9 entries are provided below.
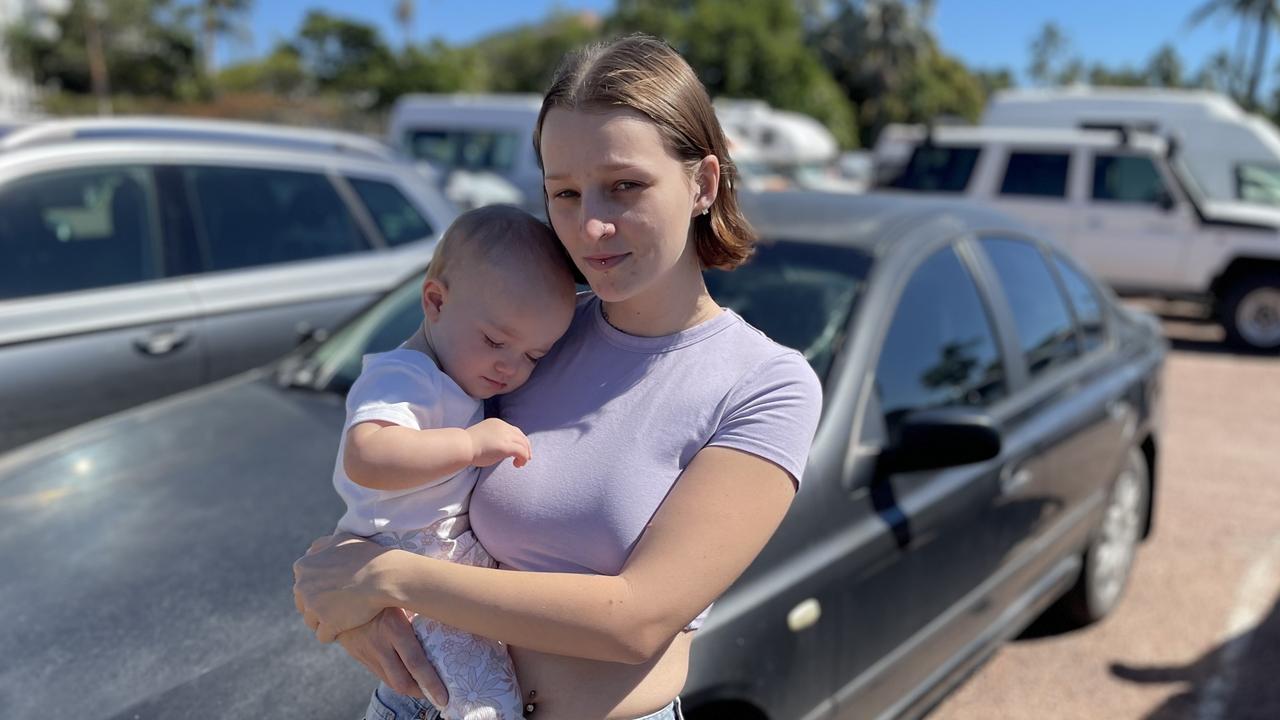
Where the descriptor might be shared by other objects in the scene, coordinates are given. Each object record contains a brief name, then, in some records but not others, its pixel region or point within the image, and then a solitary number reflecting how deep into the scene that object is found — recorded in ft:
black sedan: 5.90
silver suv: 11.77
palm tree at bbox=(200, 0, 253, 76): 197.26
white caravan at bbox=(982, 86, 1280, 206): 38.06
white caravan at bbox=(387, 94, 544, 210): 39.42
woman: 4.05
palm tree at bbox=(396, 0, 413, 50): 215.72
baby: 4.11
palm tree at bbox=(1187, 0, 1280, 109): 133.49
